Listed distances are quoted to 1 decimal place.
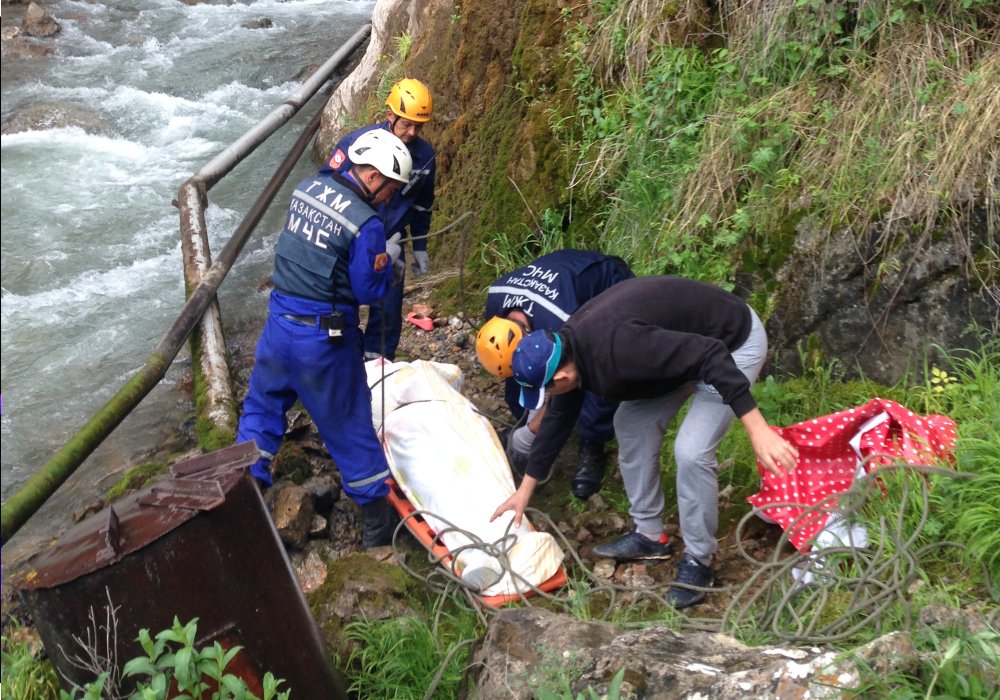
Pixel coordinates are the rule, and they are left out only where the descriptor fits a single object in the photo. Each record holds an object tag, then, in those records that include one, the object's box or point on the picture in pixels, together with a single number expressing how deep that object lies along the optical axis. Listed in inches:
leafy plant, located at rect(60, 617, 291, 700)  95.1
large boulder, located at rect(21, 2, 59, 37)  477.1
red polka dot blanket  141.2
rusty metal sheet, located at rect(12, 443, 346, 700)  112.4
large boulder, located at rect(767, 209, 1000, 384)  158.6
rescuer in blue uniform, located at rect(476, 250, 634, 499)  152.4
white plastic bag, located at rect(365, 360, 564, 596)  155.0
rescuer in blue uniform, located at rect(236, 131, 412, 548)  161.9
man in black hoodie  126.2
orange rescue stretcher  153.4
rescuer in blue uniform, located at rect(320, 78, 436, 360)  213.0
